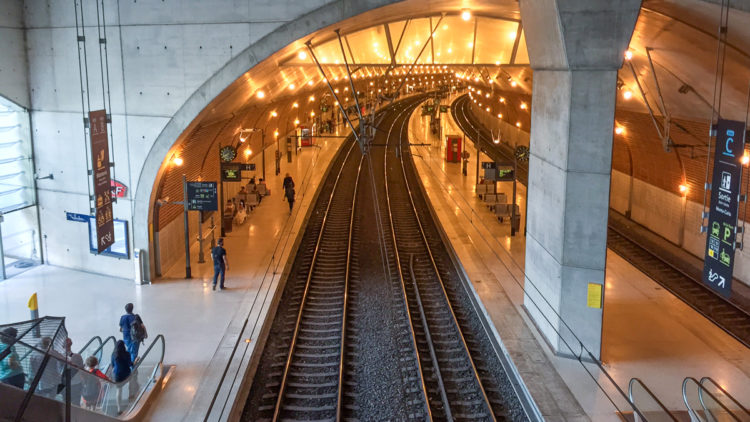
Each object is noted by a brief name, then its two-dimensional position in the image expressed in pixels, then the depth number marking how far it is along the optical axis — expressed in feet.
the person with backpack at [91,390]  25.66
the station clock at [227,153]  67.62
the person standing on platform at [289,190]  79.20
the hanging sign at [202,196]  52.80
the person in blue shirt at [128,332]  37.93
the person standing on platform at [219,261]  49.75
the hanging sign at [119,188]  52.29
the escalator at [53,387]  20.51
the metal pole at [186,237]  52.82
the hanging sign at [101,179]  45.27
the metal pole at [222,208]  67.50
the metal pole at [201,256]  58.23
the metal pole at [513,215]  66.69
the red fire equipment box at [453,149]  123.44
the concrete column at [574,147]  35.42
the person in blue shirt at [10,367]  20.42
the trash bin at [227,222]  68.33
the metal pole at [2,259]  53.16
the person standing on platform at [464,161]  107.24
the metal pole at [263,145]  93.94
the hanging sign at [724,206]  31.17
